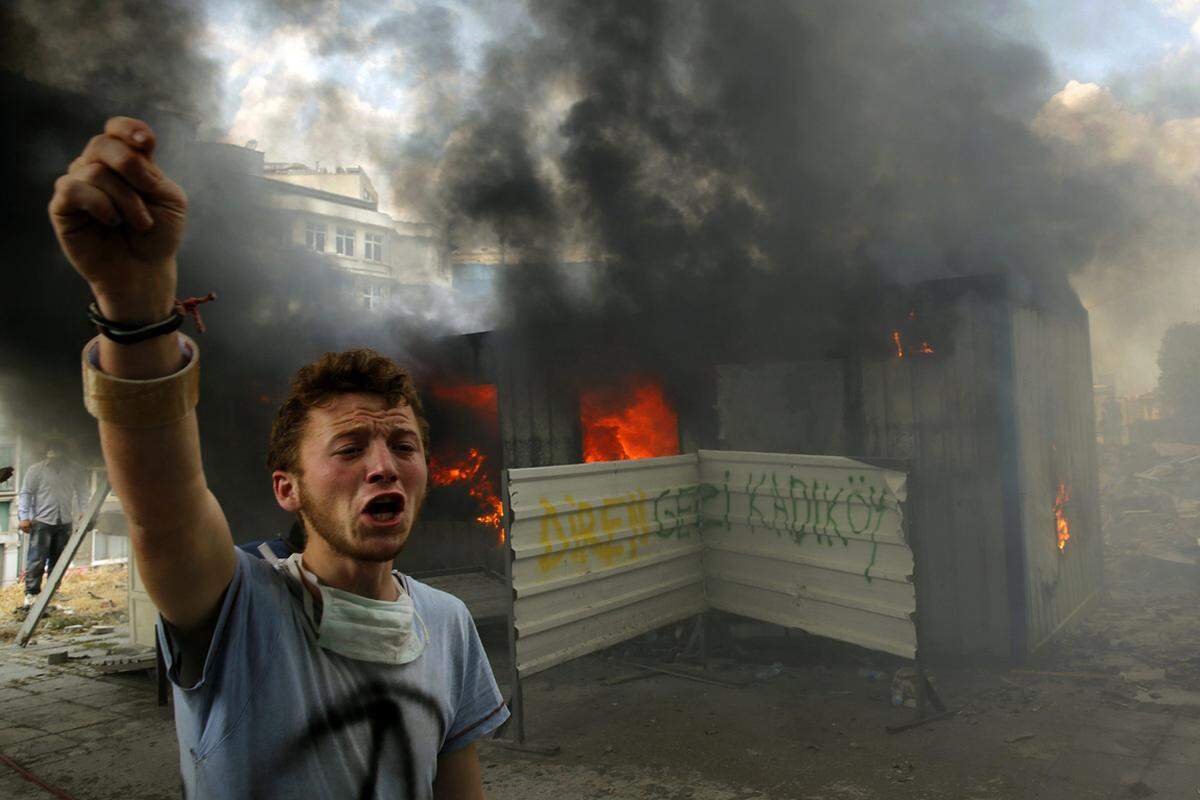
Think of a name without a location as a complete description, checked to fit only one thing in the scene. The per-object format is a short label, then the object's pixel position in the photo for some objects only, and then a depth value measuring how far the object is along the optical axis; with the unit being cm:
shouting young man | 109
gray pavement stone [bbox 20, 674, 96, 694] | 720
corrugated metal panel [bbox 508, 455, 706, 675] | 570
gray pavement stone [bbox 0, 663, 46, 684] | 754
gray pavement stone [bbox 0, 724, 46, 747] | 598
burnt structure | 756
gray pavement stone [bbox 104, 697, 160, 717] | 655
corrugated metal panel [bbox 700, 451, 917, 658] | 595
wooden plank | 790
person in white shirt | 995
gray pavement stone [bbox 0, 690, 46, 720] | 658
